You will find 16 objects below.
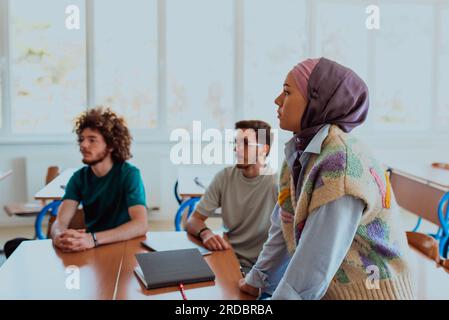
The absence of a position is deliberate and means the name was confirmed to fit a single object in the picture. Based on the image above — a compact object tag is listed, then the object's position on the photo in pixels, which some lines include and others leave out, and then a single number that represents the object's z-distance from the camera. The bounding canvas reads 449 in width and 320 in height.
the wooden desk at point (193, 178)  3.11
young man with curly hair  2.04
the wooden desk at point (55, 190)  3.00
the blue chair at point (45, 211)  3.10
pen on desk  1.28
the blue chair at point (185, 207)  3.09
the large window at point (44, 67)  4.44
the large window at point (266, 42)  4.64
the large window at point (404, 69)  4.96
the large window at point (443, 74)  5.03
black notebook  1.34
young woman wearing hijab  0.99
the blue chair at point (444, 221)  3.14
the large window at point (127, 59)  4.54
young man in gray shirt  2.03
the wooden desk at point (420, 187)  3.43
